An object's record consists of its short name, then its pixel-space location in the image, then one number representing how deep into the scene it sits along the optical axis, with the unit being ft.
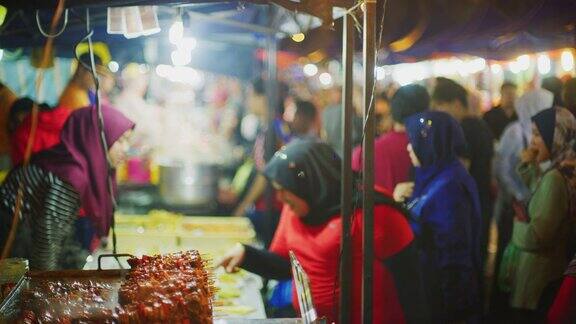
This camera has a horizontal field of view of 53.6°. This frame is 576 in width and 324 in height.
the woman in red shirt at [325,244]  15.39
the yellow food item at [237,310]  15.42
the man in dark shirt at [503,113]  28.12
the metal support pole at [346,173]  13.50
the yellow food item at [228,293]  16.96
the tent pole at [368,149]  11.92
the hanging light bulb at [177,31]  17.33
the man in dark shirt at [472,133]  23.80
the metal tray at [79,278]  10.07
